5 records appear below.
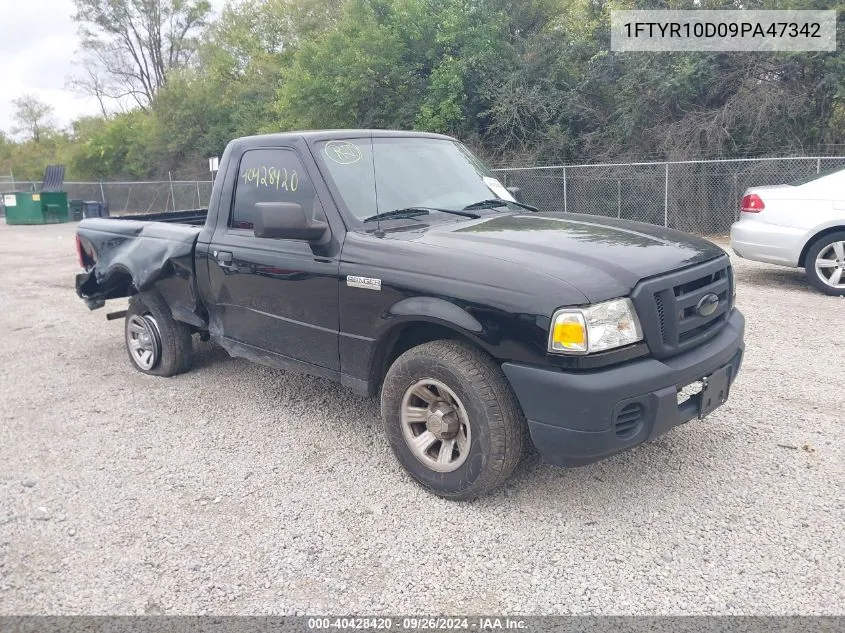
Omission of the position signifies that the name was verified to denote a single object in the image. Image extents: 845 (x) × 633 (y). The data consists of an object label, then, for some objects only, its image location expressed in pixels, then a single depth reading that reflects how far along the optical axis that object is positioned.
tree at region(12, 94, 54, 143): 54.69
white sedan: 7.55
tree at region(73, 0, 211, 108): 42.06
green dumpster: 24.69
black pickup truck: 2.96
